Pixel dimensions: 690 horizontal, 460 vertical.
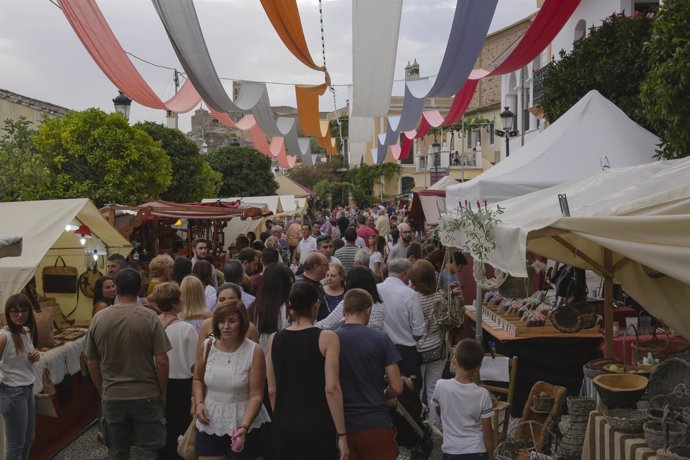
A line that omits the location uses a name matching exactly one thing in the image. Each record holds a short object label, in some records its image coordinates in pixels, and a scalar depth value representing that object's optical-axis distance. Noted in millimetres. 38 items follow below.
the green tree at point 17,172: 13352
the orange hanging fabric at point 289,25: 8531
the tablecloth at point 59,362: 5820
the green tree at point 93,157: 15016
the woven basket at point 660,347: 6012
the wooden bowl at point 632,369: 5000
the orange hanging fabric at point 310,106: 13116
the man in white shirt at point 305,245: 12466
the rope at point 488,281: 6497
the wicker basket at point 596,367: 5078
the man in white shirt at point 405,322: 5852
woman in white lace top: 4035
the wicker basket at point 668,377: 4418
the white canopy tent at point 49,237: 5695
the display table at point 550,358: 7062
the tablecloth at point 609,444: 3959
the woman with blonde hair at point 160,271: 7277
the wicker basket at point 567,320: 6984
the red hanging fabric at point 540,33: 9727
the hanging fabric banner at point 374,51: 9297
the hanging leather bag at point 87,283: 8234
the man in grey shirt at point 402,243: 10503
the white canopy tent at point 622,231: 3373
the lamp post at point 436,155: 24581
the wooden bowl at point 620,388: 4406
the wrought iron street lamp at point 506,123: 16906
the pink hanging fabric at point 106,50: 8688
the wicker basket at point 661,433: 3688
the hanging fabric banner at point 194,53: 8320
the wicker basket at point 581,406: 4934
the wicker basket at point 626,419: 4125
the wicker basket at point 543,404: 5512
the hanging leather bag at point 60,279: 8320
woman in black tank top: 3795
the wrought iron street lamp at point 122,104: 13922
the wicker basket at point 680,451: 3473
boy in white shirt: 4301
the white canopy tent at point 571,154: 7773
